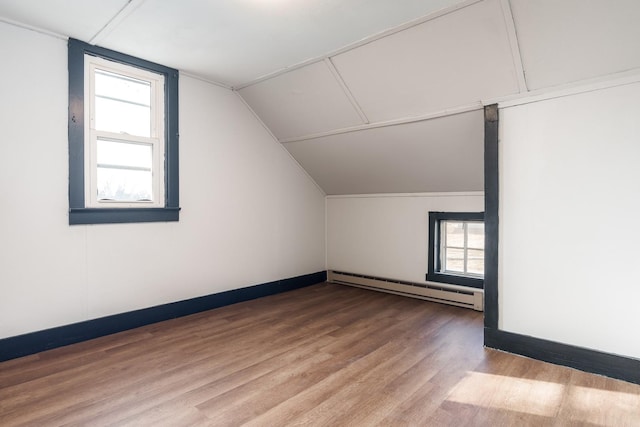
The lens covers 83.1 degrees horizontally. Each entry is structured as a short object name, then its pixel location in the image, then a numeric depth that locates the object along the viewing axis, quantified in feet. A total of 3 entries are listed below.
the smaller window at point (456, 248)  11.66
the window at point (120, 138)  8.63
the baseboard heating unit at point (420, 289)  11.32
